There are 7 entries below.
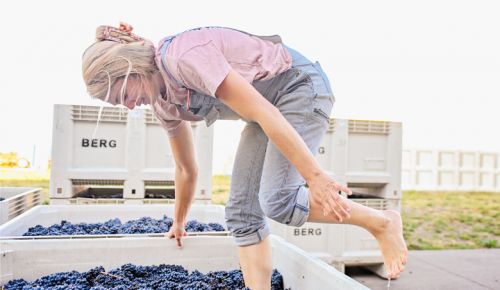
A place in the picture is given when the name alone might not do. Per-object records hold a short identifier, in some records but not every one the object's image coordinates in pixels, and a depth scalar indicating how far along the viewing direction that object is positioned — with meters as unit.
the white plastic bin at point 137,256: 1.35
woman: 0.95
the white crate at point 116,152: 2.57
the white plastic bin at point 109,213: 2.17
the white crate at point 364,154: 2.92
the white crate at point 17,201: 2.11
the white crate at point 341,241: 2.87
